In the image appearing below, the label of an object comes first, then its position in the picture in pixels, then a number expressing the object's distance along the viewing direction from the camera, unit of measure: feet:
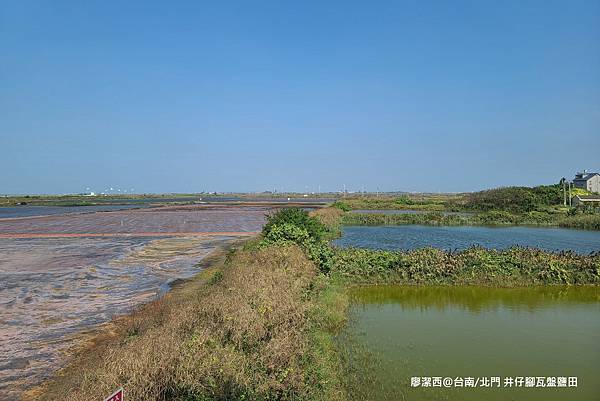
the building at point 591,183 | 256.73
